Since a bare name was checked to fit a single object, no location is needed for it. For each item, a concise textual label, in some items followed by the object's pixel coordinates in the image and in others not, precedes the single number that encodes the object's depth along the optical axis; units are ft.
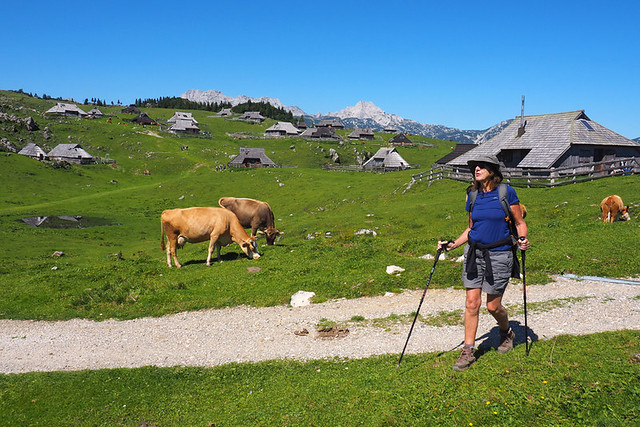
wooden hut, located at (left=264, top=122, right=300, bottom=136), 459.73
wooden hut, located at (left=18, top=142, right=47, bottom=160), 271.69
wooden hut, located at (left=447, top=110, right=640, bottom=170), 137.28
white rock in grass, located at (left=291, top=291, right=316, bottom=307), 46.91
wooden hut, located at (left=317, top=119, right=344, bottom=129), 571.89
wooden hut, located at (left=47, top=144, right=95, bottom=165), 282.36
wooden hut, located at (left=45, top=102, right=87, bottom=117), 456.04
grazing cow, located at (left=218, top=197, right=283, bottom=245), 92.07
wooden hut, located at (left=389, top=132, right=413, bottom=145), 430.61
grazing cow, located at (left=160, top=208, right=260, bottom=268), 67.97
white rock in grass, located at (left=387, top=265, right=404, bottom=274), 53.47
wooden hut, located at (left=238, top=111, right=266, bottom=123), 572.51
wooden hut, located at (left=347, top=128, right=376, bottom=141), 472.03
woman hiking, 24.72
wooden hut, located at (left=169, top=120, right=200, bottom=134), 407.28
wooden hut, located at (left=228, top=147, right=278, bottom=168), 273.75
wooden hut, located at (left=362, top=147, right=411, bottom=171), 260.62
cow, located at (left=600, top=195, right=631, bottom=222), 70.64
